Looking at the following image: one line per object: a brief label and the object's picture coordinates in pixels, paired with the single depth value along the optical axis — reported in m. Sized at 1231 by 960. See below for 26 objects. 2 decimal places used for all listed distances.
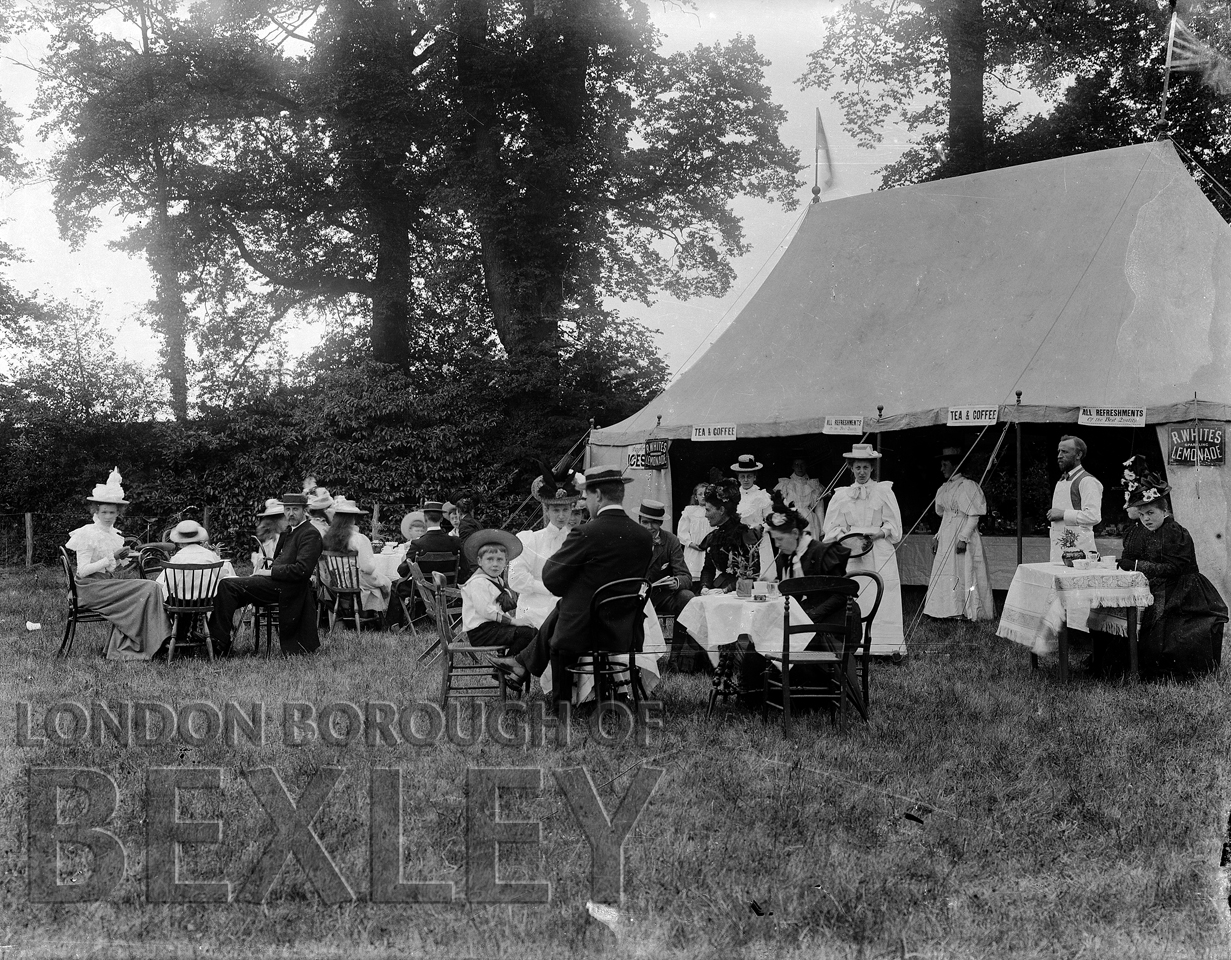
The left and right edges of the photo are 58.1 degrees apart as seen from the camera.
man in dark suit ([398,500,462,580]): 10.20
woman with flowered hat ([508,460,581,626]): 6.54
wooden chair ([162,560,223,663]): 8.16
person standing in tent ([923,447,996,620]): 10.88
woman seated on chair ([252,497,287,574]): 9.50
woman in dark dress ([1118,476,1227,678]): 7.25
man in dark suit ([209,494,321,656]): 8.46
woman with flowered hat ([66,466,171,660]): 8.23
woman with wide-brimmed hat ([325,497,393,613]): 10.20
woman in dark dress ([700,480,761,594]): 8.34
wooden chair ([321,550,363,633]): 10.03
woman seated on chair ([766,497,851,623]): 6.15
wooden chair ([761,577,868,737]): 5.80
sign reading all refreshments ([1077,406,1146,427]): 9.65
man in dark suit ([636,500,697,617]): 7.99
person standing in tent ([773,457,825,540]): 12.07
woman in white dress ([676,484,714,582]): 10.74
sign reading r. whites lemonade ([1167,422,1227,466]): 9.30
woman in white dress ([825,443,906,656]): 8.74
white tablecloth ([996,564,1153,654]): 7.14
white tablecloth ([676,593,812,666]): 6.12
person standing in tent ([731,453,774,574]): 9.71
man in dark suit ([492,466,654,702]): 5.70
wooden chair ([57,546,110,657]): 8.41
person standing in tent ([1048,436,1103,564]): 8.34
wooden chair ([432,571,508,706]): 6.14
